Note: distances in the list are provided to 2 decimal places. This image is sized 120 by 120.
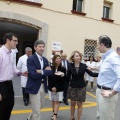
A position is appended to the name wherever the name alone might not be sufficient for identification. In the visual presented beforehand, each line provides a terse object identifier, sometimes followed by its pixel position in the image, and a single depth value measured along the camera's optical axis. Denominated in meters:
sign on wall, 6.73
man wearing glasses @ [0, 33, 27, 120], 2.14
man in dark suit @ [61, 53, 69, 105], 3.69
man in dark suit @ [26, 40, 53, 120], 2.30
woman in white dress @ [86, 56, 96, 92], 5.21
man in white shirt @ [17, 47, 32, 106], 3.66
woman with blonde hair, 2.75
